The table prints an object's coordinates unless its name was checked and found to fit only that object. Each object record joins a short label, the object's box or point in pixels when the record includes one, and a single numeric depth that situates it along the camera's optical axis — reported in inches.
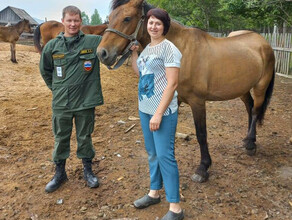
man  102.2
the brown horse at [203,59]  98.9
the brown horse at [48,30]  353.4
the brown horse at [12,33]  394.3
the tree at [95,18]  4490.7
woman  75.2
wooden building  1103.0
